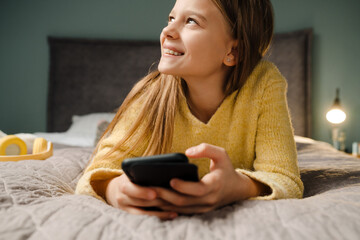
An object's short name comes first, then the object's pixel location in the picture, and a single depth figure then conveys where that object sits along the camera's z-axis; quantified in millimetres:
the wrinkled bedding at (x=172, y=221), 452
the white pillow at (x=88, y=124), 2357
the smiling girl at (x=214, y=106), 753
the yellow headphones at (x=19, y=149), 1129
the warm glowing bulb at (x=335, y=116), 2344
